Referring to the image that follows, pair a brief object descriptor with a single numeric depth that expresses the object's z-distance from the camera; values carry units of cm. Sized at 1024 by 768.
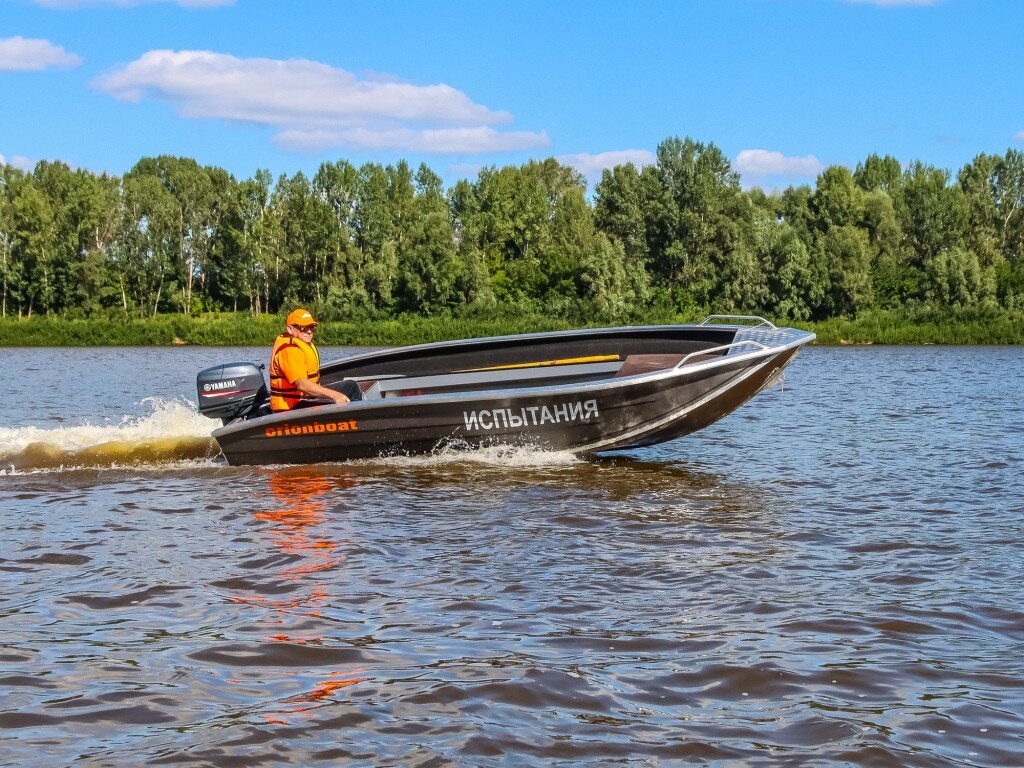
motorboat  1046
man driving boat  1034
